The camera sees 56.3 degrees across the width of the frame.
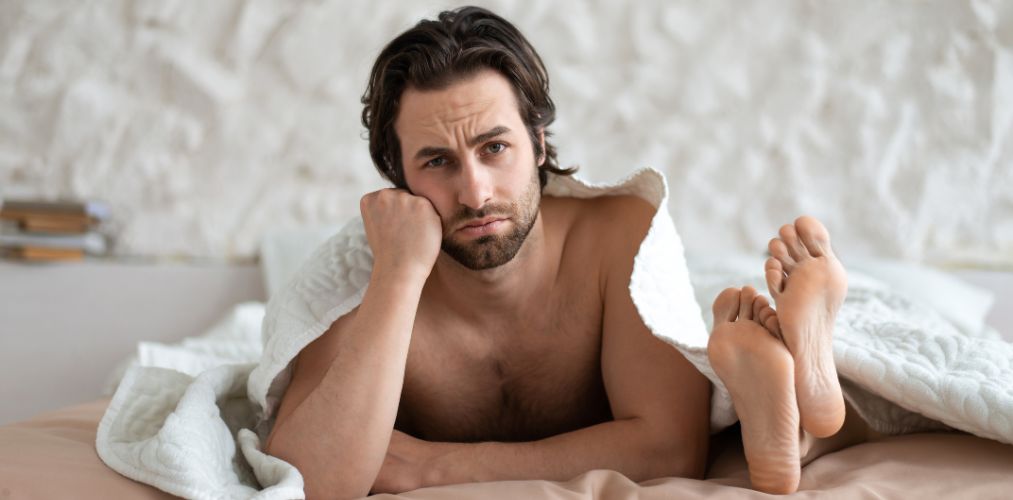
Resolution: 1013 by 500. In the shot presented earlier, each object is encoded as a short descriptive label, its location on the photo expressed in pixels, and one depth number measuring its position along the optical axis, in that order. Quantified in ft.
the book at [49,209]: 8.87
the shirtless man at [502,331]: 3.80
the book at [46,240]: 8.96
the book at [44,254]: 8.97
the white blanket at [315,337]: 3.87
